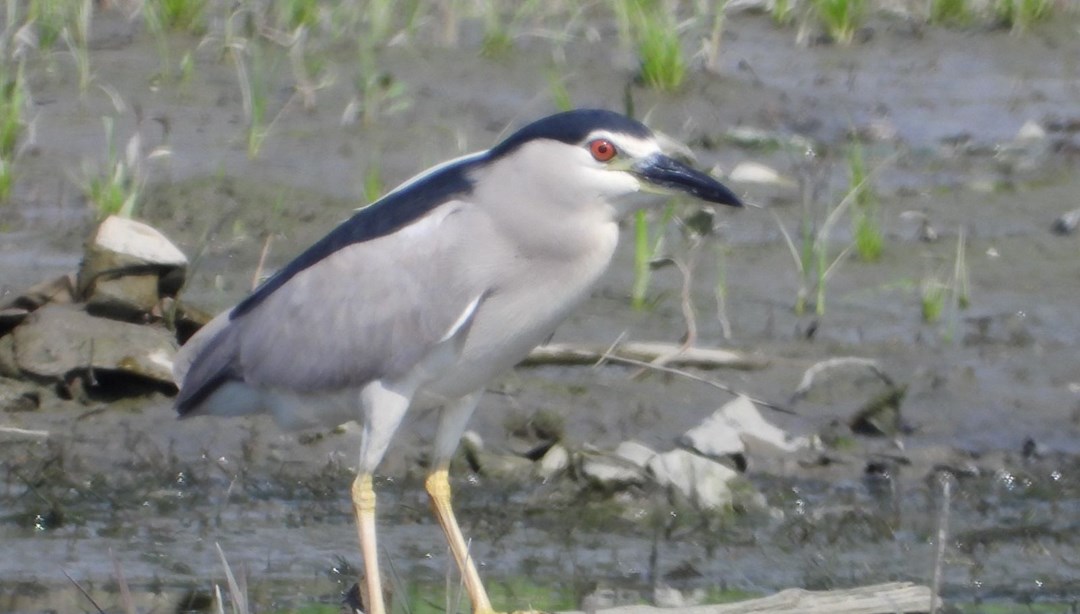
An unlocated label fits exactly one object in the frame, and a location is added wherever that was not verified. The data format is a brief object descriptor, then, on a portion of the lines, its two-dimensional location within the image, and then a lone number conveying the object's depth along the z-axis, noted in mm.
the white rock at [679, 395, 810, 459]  11789
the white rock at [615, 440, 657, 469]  11414
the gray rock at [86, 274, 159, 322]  12539
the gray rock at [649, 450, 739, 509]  11102
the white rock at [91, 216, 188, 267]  12492
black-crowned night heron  9211
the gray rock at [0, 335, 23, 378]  12352
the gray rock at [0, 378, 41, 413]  12203
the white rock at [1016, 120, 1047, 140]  18406
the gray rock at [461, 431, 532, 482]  11523
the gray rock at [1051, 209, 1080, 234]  16172
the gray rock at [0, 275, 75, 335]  12547
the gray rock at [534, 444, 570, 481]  11430
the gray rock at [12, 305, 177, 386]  12234
